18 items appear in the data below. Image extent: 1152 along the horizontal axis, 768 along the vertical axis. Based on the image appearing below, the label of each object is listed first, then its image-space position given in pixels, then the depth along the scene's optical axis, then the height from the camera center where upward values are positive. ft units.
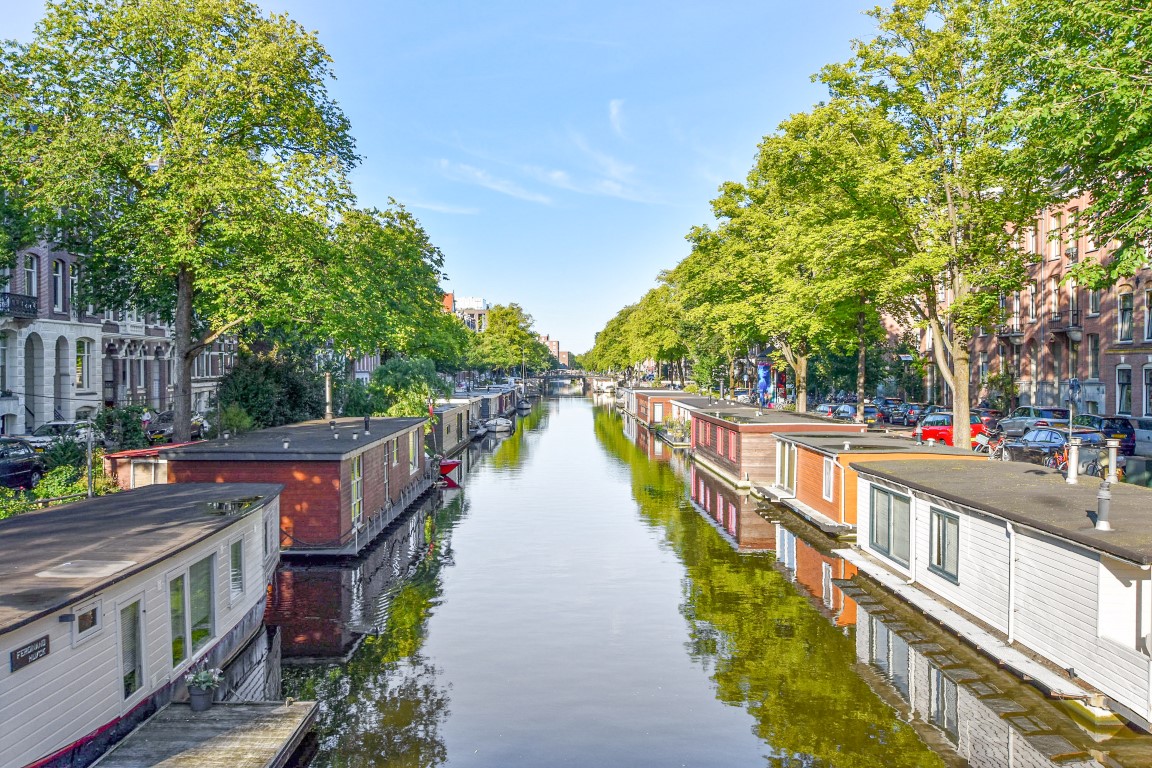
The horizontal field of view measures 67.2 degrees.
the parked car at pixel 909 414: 200.64 -8.21
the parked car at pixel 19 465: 100.83 -10.60
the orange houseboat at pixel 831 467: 92.84 -10.50
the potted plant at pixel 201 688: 43.39 -15.69
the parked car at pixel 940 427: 157.89 -8.88
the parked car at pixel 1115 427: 144.05 -7.92
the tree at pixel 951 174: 108.58 +26.25
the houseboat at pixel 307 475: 83.97 -9.63
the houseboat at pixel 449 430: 176.55 -11.64
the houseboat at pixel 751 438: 133.49 -9.67
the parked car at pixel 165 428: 129.18 -8.78
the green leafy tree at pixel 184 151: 97.96 +26.00
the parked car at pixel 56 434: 115.12 -8.45
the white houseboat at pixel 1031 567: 44.16 -11.97
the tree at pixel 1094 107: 67.82 +22.09
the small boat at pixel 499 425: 258.57 -14.05
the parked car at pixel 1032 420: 155.22 -7.37
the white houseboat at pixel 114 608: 34.27 -11.38
